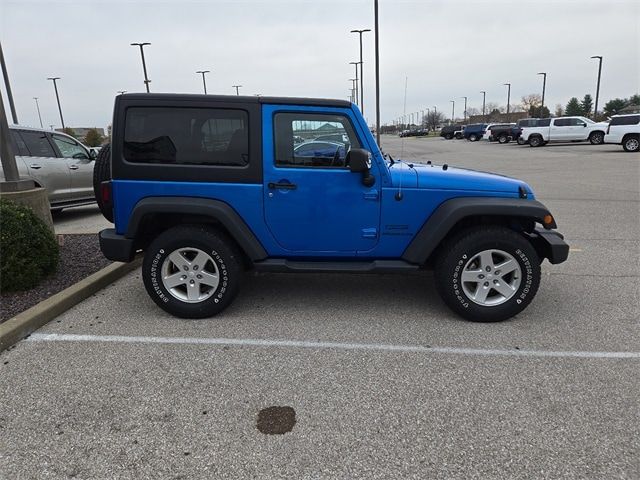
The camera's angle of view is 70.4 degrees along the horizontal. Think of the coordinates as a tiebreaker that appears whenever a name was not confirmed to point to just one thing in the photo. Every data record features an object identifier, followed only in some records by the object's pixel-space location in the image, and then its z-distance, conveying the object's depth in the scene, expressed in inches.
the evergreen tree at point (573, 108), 3725.4
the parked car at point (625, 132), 896.3
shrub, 163.0
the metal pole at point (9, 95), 665.2
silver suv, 323.3
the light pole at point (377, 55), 733.3
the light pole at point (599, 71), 1771.7
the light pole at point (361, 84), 1250.0
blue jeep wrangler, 149.6
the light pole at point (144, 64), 1220.5
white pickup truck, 1171.9
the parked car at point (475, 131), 1948.8
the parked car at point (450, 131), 2325.2
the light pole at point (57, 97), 1592.5
